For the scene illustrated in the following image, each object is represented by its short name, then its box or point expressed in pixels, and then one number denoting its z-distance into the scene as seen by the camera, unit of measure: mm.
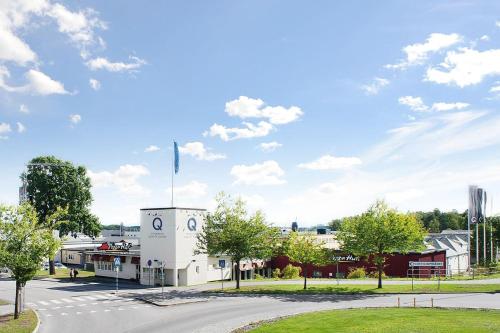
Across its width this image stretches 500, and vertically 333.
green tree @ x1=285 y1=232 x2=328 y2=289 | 44250
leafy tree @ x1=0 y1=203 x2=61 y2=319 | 29103
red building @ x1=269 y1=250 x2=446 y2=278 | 59750
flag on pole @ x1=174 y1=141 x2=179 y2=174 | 55900
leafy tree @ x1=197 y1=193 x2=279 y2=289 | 44406
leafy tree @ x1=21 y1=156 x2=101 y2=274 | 64438
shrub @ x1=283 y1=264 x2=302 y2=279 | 61594
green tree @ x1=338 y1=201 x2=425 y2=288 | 41969
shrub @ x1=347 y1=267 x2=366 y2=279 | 57194
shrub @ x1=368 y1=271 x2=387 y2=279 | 55600
